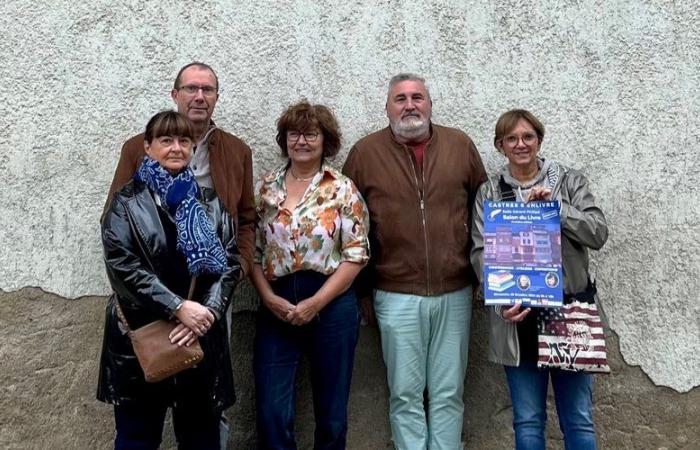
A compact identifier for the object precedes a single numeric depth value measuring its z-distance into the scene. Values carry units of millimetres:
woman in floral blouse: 3363
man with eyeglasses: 3359
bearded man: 3502
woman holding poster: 3189
